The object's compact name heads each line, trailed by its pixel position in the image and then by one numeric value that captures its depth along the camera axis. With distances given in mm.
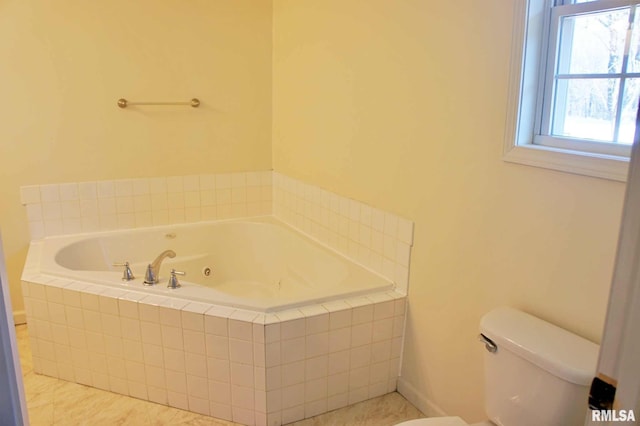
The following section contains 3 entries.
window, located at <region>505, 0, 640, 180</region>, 1505
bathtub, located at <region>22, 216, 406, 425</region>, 2193
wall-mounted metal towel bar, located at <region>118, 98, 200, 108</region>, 3129
